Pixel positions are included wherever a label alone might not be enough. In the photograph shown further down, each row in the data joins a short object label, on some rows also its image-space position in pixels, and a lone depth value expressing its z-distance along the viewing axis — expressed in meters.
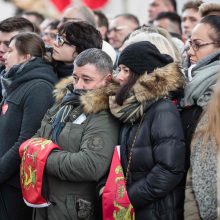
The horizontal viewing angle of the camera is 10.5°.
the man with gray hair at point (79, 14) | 12.53
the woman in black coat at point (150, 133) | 7.26
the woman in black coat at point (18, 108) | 9.19
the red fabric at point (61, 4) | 23.11
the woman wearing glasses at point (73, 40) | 9.42
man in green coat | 7.75
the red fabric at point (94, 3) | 21.73
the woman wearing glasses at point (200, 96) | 6.97
